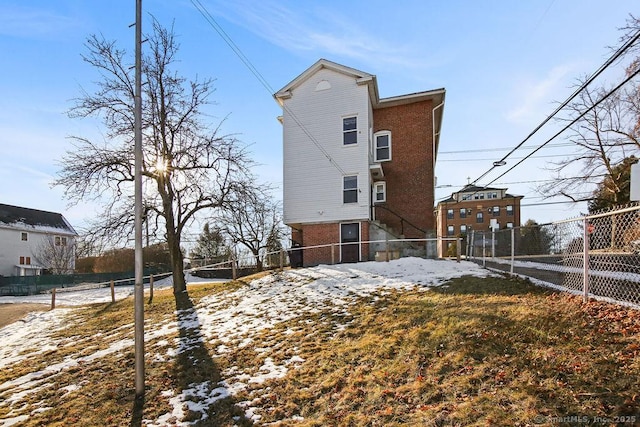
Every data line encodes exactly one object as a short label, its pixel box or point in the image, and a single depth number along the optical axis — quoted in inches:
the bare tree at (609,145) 788.6
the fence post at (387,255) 541.5
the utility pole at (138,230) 237.8
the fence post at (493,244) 453.3
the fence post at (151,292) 597.2
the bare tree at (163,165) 562.6
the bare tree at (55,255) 1457.9
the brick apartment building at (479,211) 2167.8
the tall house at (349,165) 641.0
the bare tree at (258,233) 1256.0
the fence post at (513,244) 382.6
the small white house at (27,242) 1486.2
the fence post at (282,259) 620.4
